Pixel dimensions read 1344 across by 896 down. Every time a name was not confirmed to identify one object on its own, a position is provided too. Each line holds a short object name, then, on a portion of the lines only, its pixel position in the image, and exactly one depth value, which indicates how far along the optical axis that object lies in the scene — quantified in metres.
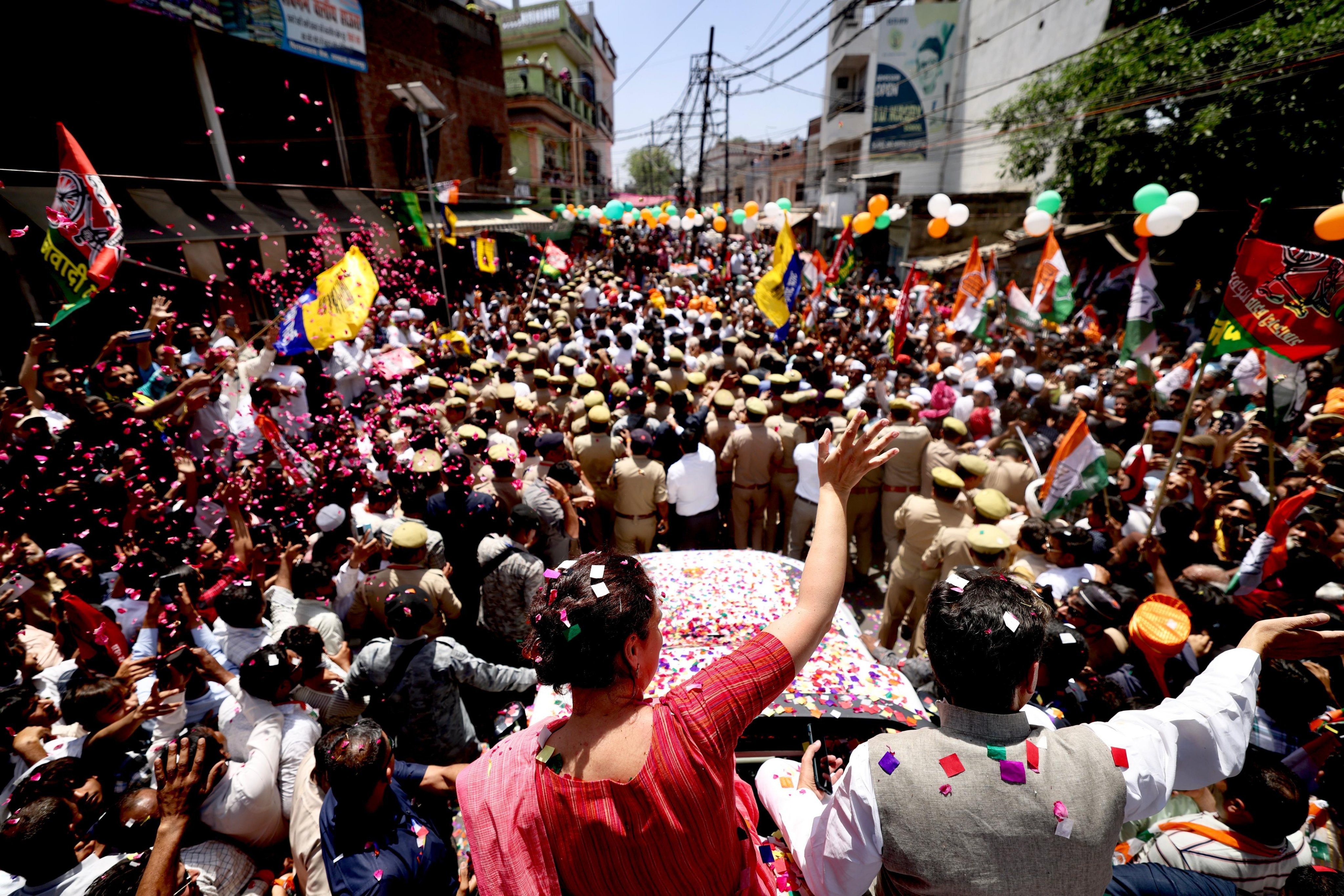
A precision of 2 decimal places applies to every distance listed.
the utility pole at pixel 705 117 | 26.09
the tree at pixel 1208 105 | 9.83
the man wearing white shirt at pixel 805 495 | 5.32
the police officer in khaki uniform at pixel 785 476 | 5.71
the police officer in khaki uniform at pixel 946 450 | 5.12
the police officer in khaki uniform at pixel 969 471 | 4.30
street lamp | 10.05
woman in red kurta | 1.24
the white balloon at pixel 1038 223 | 9.86
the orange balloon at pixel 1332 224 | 5.25
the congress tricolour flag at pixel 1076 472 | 4.01
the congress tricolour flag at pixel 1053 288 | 8.02
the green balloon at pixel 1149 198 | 8.48
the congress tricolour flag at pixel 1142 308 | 6.57
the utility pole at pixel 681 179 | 33.78
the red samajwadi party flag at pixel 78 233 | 3.96
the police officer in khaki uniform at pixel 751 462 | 5.56
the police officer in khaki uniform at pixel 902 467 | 5.26
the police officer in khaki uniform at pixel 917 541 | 4.24
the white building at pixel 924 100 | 24.42
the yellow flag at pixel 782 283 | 8.60
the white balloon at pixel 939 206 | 12.05
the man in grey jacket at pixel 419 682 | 2.73
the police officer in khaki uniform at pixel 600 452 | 5.33
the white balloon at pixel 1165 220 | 7.78
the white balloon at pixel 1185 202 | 8.01
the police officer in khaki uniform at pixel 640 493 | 5.03
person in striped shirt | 1.76
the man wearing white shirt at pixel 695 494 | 5.24
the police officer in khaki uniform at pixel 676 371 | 7.34
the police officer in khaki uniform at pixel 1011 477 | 5.06
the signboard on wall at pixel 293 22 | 9.75
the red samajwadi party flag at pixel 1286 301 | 3.63
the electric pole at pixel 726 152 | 27.88
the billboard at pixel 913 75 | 28.02
